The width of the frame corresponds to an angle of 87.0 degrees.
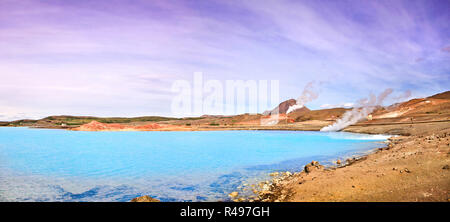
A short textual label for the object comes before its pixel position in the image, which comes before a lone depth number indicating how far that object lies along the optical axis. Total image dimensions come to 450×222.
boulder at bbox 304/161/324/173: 15.33
